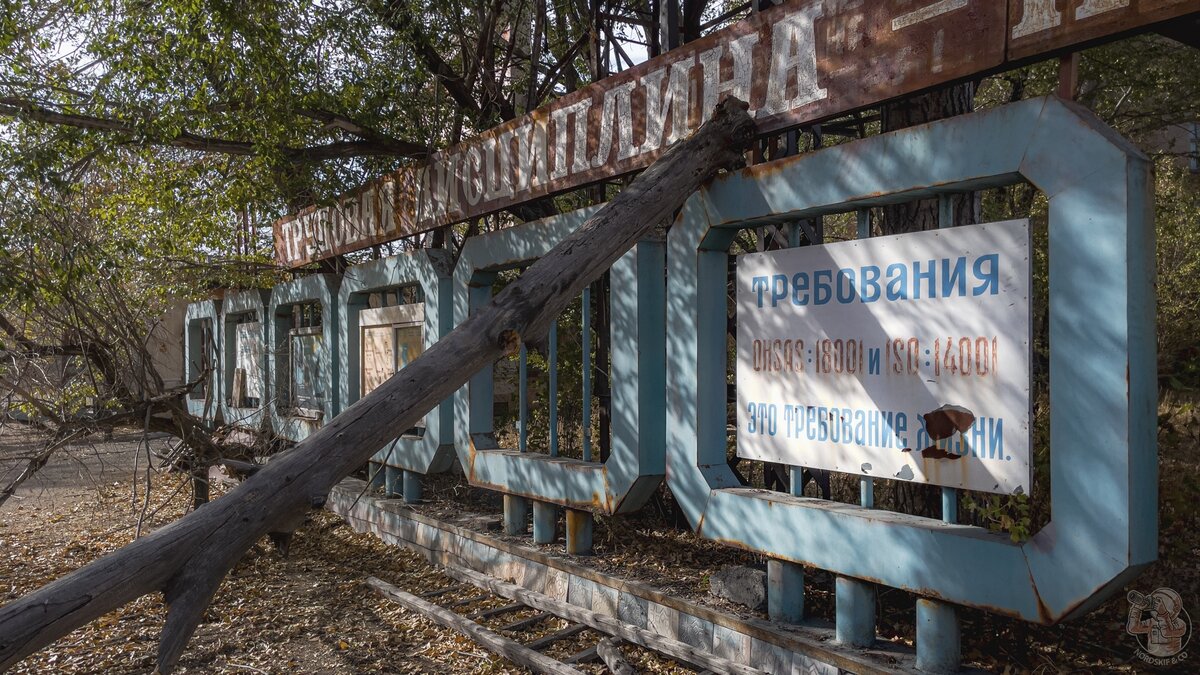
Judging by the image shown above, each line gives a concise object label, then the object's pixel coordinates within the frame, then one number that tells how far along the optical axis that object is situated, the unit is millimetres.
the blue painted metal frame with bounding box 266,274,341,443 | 9773
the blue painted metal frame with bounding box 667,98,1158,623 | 3191
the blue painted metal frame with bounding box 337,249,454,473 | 7684
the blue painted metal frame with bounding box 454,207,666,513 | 5555
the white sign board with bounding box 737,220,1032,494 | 3611
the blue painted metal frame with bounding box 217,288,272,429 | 11680
